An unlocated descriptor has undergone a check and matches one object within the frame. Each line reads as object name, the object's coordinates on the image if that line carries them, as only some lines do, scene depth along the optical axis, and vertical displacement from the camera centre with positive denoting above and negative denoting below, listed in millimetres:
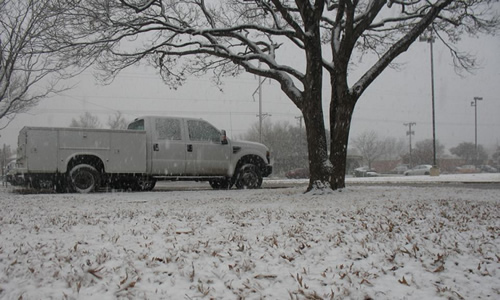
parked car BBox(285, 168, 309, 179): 35375 -1073
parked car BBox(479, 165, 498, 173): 55662 -1210
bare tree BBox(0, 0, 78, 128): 10320 +3792
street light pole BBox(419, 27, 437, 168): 28466 +4881
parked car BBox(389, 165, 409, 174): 57419 -1118
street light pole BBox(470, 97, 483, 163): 57516 +8376
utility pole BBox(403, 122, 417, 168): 73688 +6878
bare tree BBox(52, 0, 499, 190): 9594 +3095
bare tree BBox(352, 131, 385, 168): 71500 +3128
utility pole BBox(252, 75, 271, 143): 38325 +5526
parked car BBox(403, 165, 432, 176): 42269 -1055
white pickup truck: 9906 +189
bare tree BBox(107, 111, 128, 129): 43003 +4757
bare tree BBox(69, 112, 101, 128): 42438 +4832
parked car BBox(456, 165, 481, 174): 53144 -1195
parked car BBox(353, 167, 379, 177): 43250 -1383
